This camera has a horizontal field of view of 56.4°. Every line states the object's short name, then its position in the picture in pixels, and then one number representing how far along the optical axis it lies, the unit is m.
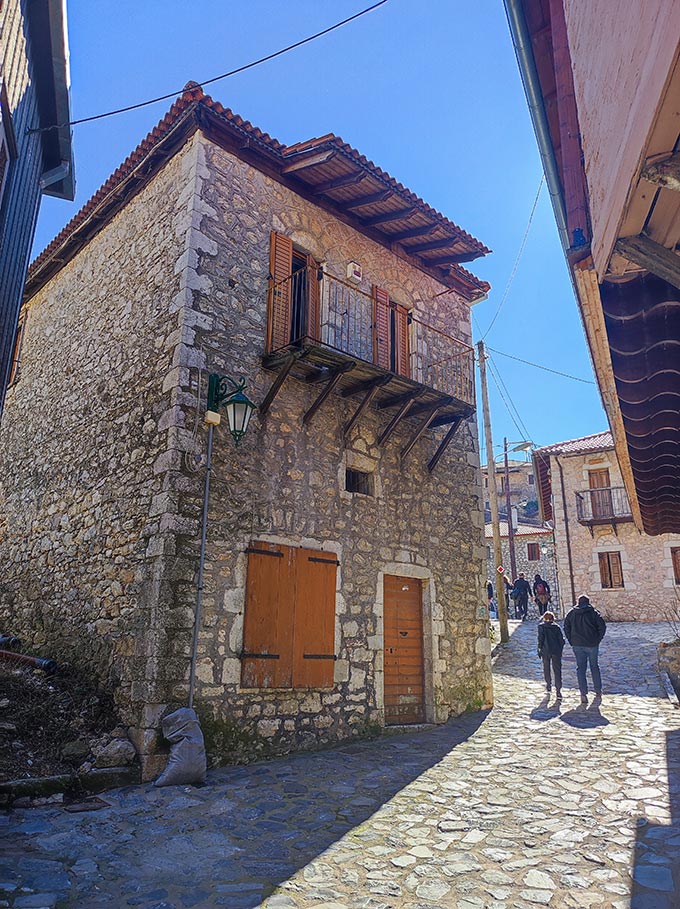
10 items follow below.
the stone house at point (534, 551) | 30.16
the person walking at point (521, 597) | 21.41
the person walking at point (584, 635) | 9.38
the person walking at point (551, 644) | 10.05
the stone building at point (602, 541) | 20.36
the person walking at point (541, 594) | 20.70
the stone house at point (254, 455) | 6.58
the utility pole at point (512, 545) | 27.09
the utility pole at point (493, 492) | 15.23
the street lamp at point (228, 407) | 6.73
